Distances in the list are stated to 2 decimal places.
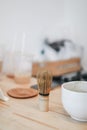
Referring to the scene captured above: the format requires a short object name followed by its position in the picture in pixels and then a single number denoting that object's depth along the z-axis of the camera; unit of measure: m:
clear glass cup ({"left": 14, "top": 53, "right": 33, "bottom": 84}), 1.29
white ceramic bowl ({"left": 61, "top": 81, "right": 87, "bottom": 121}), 0.70
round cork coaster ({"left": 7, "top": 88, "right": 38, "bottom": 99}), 1.00
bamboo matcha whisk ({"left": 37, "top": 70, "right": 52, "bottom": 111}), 0.80
